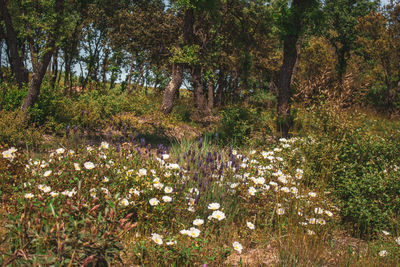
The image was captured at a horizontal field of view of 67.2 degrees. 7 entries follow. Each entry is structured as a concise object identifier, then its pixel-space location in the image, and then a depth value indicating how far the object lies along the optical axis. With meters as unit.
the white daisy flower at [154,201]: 2.87
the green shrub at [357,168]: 3.69
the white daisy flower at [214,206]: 2.86
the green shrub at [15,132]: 6.38
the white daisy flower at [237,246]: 2.56
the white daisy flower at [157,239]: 2.39
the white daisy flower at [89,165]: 3.01
